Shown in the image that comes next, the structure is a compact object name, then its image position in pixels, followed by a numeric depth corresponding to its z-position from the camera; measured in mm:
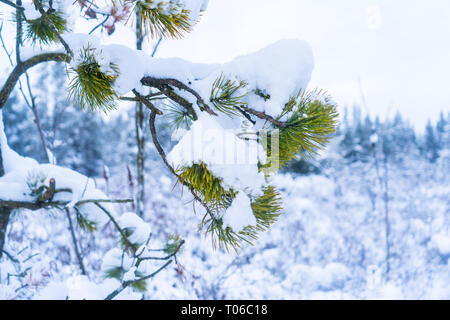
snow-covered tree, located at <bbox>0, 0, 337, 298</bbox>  785
